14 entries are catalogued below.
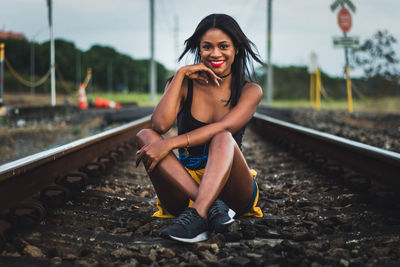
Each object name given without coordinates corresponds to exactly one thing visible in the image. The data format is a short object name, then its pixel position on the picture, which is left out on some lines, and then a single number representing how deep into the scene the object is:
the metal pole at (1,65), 10.84
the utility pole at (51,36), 15.05
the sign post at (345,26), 11.91
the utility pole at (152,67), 22.67
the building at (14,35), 49.89
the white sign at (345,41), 12.04
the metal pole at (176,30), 50.45
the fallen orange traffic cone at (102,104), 17.86
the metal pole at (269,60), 22.32
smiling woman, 2.14
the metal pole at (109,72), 93.73
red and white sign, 11.88
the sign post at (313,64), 15.57
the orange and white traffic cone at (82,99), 16.44
